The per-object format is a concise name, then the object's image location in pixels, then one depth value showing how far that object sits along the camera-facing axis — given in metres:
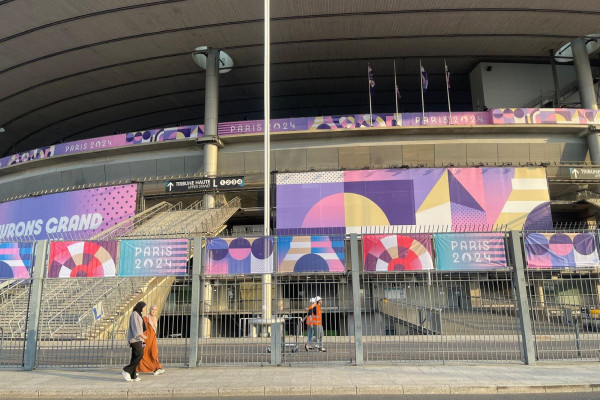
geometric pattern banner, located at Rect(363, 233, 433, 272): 10.16
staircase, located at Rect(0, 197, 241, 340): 14.67
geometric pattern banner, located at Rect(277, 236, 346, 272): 10.16
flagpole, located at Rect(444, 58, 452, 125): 29.57
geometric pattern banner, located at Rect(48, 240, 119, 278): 10.35
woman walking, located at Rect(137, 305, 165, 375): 8.95
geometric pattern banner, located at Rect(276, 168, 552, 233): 27.64
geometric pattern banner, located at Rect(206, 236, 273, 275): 10.24
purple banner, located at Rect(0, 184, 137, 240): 30.98
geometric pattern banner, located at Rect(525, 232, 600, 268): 10.30
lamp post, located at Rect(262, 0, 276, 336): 14.45
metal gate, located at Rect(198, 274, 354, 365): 10.26
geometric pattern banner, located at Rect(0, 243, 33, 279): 10.78
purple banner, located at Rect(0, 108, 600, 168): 29.42
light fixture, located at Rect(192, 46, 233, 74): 32.25
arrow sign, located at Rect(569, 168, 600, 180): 28.42
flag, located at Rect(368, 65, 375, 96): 30.95
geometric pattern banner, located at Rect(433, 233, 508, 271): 10.16
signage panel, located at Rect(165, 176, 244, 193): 29.91
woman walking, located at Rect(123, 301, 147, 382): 8.47
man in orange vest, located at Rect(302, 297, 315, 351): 11.87
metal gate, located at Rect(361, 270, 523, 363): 10.37
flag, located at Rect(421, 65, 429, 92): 29.98
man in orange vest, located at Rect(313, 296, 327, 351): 11.59
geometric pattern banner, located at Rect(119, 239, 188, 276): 10.27
